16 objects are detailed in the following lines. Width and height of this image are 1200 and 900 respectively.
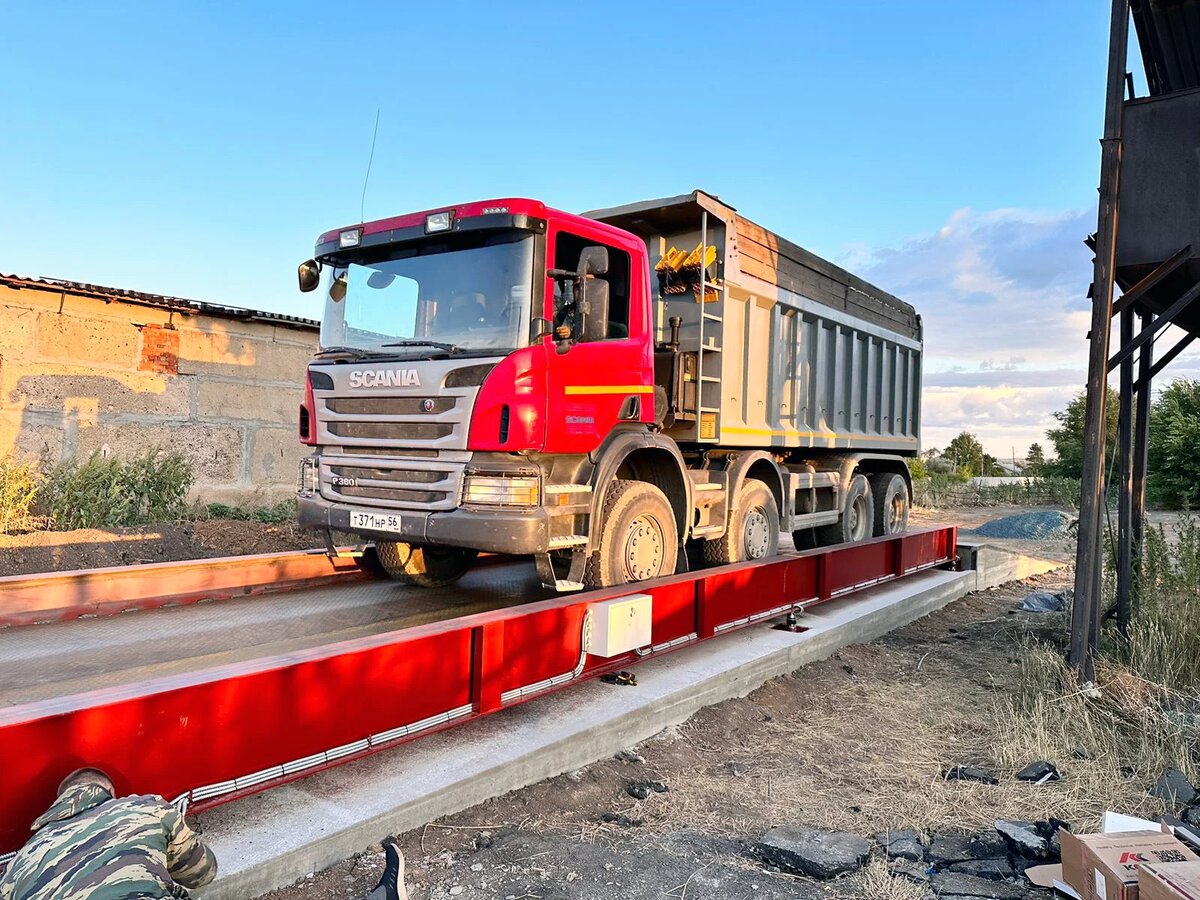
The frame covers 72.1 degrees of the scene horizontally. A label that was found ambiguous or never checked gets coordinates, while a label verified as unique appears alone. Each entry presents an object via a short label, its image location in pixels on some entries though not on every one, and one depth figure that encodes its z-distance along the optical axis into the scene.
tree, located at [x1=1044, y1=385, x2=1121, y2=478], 26.55
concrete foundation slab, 2.93
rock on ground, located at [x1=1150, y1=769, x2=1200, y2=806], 3.78
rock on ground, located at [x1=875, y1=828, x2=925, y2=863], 3.29
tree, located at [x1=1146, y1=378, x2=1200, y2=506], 21.98
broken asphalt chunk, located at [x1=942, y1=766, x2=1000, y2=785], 4.11
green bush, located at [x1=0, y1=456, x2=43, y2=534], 8.12
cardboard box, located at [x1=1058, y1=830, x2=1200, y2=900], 2.63
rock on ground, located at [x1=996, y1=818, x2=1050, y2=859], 3.29
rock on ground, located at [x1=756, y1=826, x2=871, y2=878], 3.14
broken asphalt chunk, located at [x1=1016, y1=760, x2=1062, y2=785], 4.07
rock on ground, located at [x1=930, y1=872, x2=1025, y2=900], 3.02
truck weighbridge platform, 2.49
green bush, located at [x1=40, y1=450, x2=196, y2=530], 8.84
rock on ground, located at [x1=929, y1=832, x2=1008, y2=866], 3.30
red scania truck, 4.81
